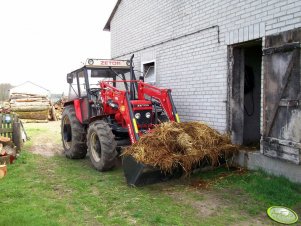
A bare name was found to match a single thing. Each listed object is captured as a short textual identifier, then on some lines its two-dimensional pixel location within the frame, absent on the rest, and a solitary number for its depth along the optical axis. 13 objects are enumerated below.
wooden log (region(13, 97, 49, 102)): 20.55
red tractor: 6.20
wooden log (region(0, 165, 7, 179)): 6.39
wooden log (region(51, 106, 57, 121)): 21.86
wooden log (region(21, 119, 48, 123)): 20.08
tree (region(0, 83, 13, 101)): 57.12
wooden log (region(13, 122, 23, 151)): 8.42
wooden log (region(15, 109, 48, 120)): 20.31
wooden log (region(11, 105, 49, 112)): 19.97
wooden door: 5.10
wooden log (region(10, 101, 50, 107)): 20.17
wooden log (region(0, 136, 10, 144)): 7.71
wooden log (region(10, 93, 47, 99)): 21.46
